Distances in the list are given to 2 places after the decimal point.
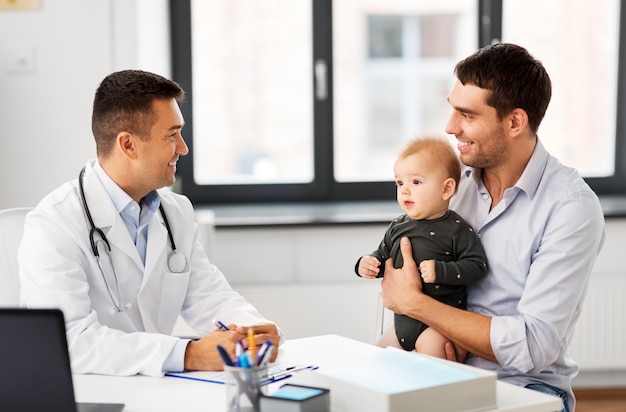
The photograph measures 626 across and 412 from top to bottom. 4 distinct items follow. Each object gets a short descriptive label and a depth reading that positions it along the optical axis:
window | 3.81
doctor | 1.73
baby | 1.97
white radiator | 3.45
